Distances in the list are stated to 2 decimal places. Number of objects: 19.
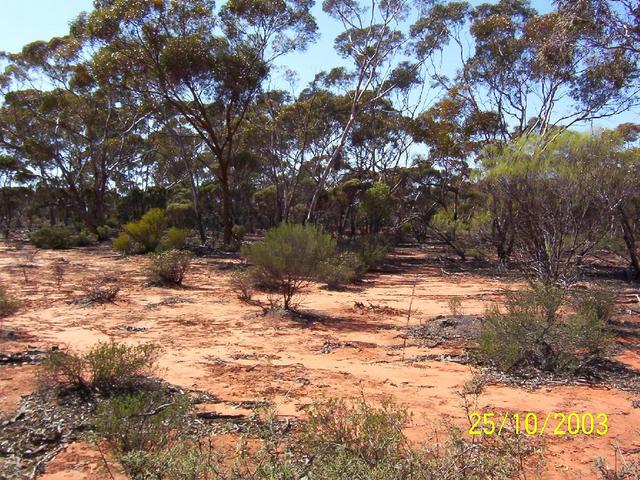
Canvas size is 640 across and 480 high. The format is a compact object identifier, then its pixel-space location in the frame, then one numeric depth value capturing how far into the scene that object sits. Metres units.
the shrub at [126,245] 22.88
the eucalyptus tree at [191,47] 20.12
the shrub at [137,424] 3.90
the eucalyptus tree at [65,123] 30.94
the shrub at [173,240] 21.42
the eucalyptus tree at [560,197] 10.09
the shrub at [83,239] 29.04
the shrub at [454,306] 10.69
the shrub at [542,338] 6.93
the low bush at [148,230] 22.77
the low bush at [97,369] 5.43
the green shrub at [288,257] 11.11
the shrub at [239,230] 33.16
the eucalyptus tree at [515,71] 21.12
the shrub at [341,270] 13.30
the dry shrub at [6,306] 8.47
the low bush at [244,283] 12.16
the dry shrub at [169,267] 14.24
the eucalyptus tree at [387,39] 24.17
